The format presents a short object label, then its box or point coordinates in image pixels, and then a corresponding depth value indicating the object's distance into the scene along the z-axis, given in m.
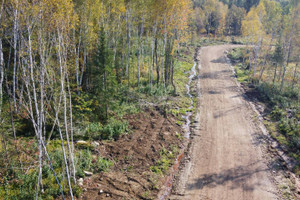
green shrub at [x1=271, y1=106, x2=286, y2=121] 19.56
